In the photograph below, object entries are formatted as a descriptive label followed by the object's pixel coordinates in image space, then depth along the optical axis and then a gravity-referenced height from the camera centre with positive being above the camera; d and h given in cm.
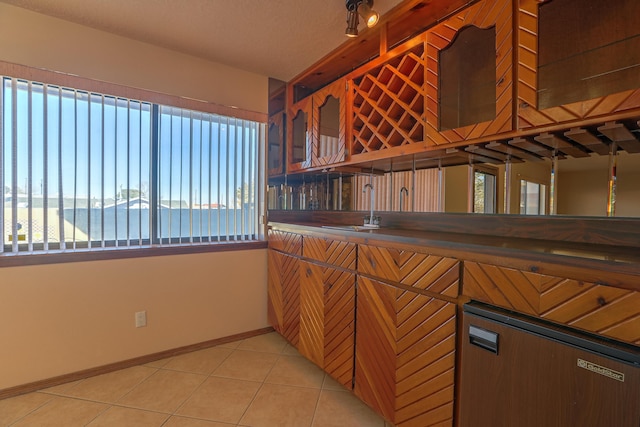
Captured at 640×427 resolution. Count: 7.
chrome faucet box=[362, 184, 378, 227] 224 +6
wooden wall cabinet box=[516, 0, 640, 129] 110 +63
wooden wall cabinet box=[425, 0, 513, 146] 131 +69
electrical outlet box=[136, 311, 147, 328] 221 -85
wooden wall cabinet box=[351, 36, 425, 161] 171 +69
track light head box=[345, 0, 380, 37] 161 +112
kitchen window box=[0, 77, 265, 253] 186 +26
